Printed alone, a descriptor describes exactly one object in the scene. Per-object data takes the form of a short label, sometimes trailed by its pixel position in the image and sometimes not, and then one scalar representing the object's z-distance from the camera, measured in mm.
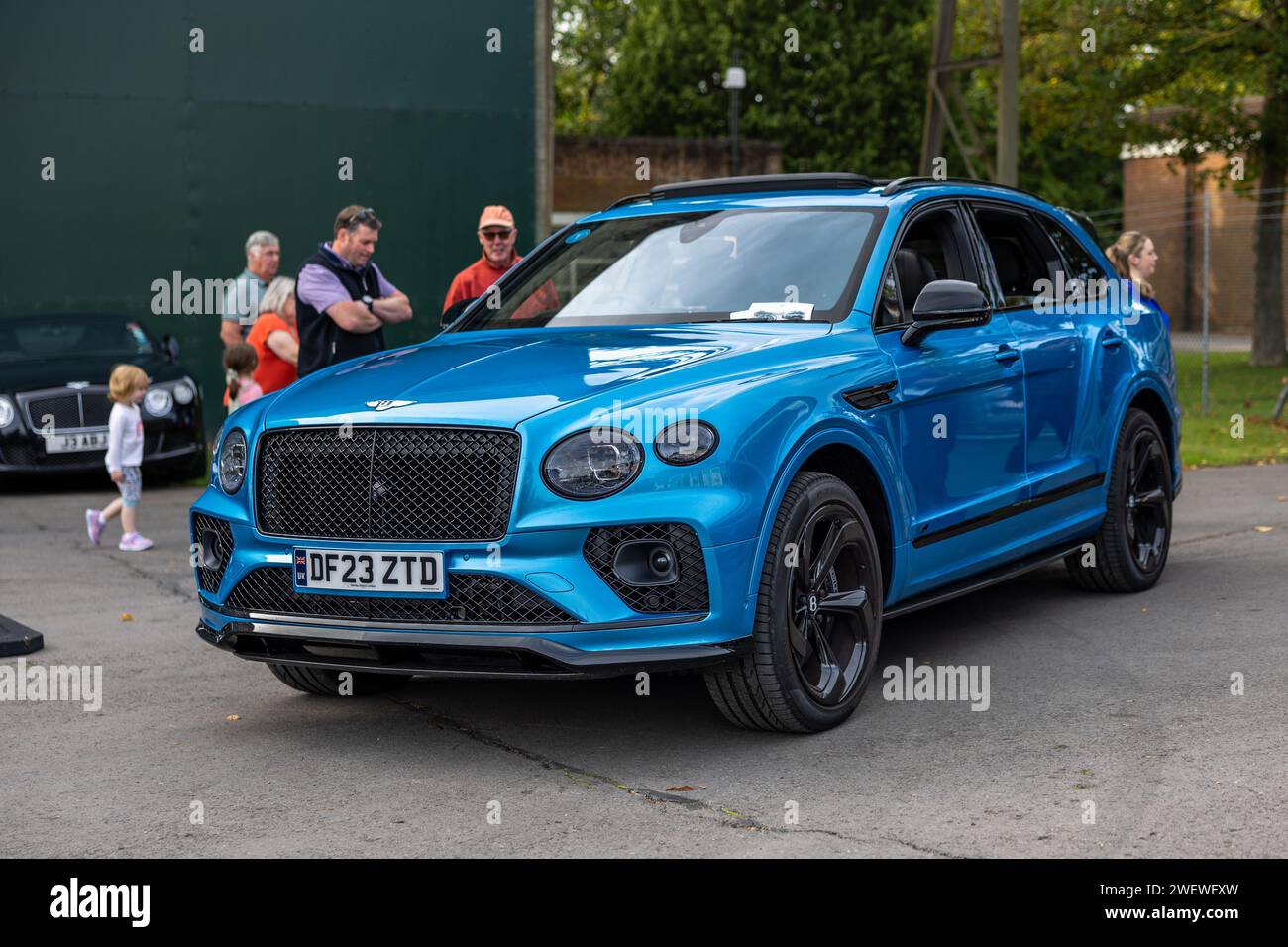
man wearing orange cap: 9805
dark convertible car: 13453
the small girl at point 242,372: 10383
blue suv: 4973
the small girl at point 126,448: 10578
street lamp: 32625
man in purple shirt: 8664
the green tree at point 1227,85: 25000
